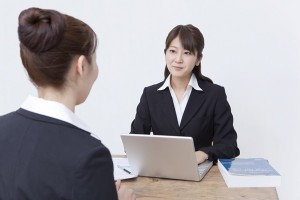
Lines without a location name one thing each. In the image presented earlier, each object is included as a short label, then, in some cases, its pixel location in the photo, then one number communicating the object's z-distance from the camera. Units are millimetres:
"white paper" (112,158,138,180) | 1764
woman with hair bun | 961
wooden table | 1520
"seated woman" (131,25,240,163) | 2285
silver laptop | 1588
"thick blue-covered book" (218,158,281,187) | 1590
